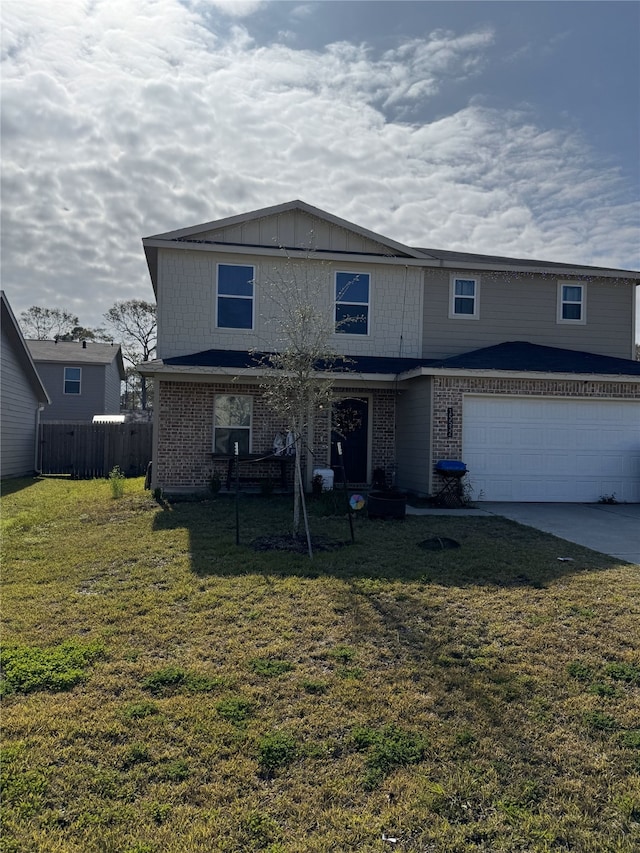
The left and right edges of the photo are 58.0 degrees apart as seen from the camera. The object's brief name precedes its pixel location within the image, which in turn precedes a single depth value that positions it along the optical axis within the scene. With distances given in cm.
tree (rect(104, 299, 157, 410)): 4162
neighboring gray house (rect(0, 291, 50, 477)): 1666
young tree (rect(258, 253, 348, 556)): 791
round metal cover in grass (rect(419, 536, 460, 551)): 774
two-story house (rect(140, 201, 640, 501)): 1212
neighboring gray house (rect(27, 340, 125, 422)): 2698
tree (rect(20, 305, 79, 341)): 4781
